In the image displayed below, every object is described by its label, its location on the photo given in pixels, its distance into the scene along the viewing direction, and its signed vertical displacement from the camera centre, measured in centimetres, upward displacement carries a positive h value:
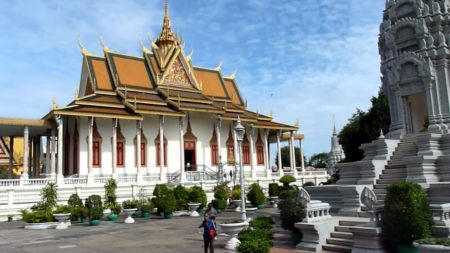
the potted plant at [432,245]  626 -106
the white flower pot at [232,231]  990 -114
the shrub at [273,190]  2459 -59
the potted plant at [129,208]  1797 -99
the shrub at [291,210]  1011 -74
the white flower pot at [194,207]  2045 -116
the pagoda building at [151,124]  2561 +394
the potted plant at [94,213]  1752 -105
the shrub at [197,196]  2117 -67
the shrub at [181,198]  2100 -71
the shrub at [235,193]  2359 -65
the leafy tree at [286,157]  7812 +392
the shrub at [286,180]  2566 -4
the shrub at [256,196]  2186 -80
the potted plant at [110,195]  2128 -42
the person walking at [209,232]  896 -104
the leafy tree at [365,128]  2175 +262
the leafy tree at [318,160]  9475 +406
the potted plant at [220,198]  2095 -82
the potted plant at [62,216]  1675 -107
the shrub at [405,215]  787 -75
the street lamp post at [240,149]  1158 +86
